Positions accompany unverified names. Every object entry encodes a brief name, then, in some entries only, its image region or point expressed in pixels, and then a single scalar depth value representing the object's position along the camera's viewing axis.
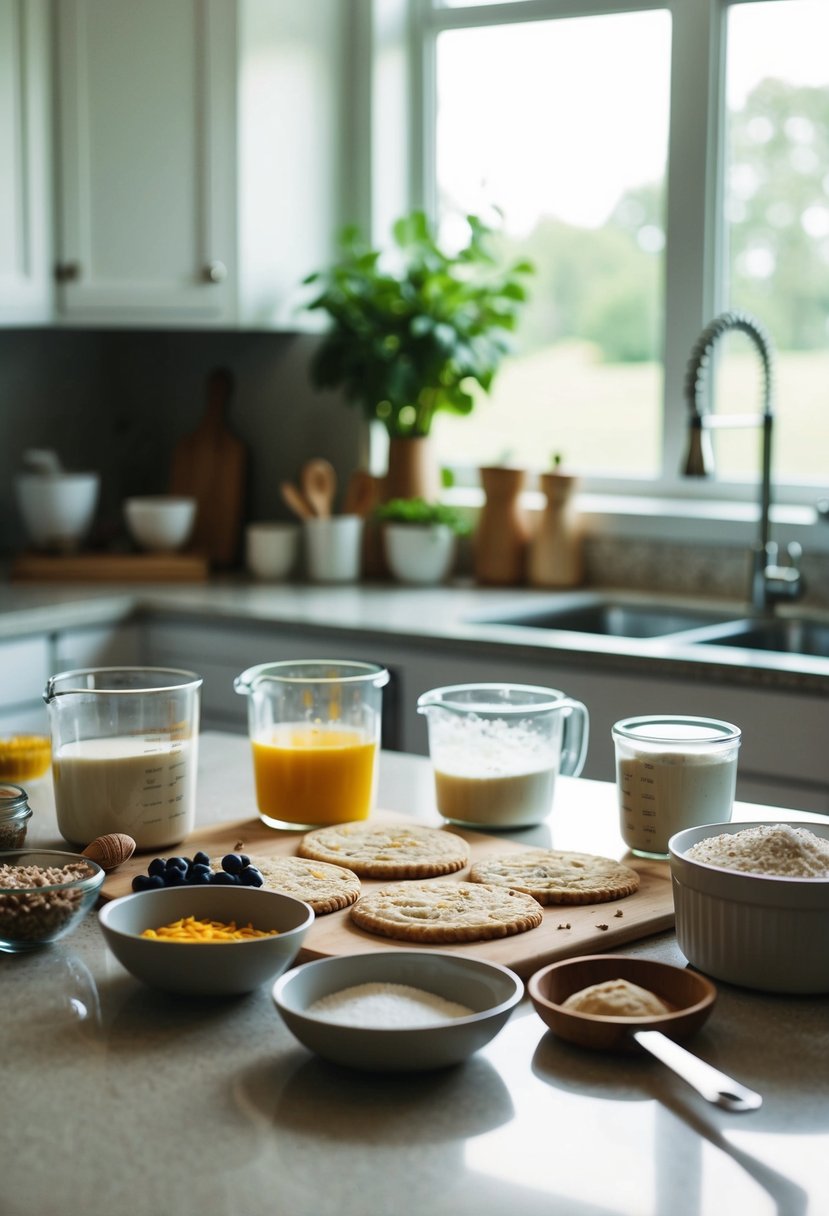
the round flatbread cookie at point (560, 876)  1.31
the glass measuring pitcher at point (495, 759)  1.54
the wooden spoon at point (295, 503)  3.54
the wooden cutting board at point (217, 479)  3.81
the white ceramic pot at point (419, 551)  3.41
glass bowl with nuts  1.20
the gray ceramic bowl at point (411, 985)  0.97
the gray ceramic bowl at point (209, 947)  1.08
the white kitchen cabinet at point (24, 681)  2.91
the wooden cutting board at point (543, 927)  1.18
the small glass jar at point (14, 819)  1.43
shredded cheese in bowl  1.14
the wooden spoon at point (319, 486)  3.57
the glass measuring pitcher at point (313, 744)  1.55
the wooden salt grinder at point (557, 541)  3.31
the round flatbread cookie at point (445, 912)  1.21
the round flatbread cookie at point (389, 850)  1.38
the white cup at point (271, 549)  3.58
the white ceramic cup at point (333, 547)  3.48
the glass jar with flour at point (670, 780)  1.44
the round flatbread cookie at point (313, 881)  1.28
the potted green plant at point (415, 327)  3.38
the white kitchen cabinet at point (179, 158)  3.32
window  3.18
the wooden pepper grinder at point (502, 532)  3.38
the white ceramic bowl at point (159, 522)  3.58
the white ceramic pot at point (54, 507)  3.56
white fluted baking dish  1.11
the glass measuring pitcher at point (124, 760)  1.43
